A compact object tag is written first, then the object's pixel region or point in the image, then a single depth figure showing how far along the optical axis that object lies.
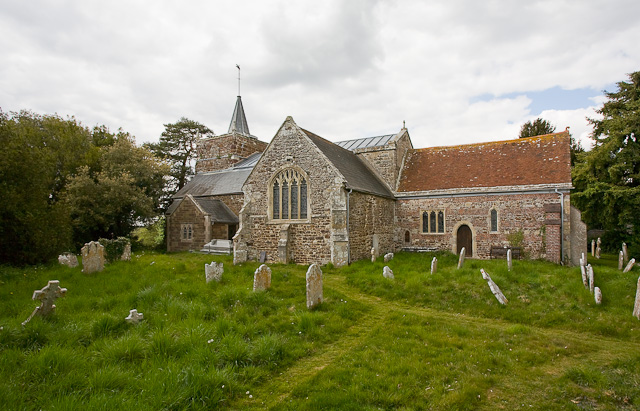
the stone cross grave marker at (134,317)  6.87
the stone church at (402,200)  16.42
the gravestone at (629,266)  12.63
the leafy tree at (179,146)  38.62
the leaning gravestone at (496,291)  9.37
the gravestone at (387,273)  11.72
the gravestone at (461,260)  13.01
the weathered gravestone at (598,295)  8.90
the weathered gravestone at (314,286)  8.55
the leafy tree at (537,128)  36.75
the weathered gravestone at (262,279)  9.64
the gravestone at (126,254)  15.49
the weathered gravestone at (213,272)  10.85
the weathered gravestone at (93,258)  11.77
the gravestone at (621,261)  14.37
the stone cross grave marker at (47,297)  6.74
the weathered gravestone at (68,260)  13.42
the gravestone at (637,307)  8.09
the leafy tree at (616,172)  20.83
